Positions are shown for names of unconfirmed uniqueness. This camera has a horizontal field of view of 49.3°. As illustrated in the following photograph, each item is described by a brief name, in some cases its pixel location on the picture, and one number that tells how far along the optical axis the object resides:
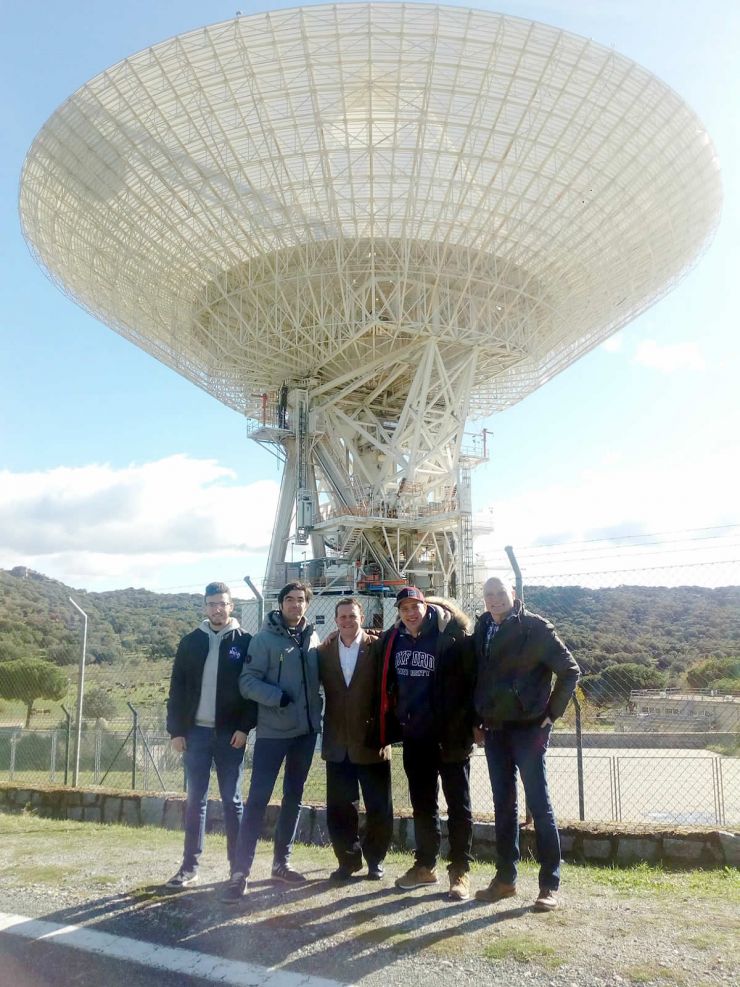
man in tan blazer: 5.75
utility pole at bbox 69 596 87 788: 9.48
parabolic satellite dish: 18.97
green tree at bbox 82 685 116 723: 29.59
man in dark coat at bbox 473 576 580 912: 5.25
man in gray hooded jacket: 5.66
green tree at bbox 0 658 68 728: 29.40
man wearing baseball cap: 5.57
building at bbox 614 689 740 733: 12.05
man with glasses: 5.88
